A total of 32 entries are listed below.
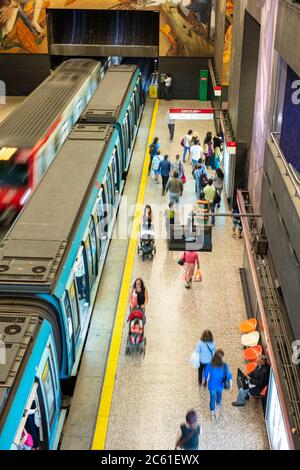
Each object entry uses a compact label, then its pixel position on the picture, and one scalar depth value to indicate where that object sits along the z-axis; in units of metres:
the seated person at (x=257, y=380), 9.95
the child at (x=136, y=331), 11.63
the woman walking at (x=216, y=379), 9.88
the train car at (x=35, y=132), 14.74
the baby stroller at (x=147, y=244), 15.24
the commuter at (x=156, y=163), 19.48
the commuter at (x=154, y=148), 20.66
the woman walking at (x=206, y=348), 10.35
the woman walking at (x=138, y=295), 12.05
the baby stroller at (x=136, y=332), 11.64
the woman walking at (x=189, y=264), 13.66
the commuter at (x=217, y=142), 20.66
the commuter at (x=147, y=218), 15.47
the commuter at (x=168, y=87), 29.84
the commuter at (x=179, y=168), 19.13
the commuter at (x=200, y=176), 17.94
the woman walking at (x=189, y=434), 8.58
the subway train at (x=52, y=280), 7.70
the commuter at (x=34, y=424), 8.02
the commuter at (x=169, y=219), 15.83
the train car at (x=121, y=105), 18.23
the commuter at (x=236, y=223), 16.41
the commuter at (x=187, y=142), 20.98
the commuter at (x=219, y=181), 18.11
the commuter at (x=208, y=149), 20.45
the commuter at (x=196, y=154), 19.79
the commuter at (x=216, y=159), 19.50
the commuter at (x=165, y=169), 18.84
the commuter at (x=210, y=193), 16.73
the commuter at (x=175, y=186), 17.31
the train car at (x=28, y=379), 7.11
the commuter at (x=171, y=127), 23.23
